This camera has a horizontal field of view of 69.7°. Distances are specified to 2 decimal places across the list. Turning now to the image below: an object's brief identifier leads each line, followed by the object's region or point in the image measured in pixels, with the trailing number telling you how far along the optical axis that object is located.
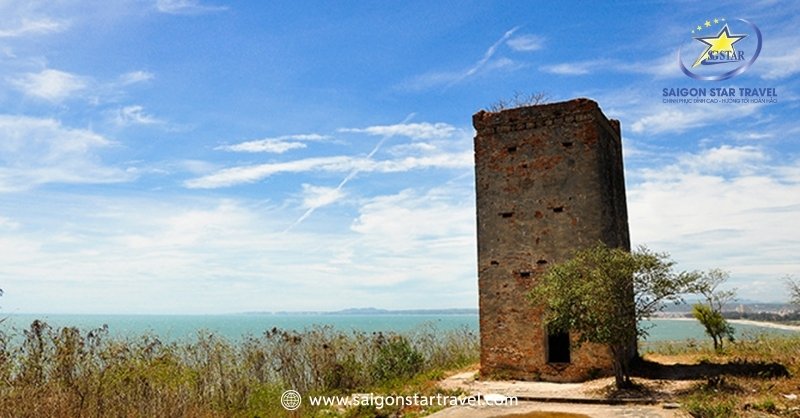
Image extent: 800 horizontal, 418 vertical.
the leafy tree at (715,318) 15.31
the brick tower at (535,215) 13.05
